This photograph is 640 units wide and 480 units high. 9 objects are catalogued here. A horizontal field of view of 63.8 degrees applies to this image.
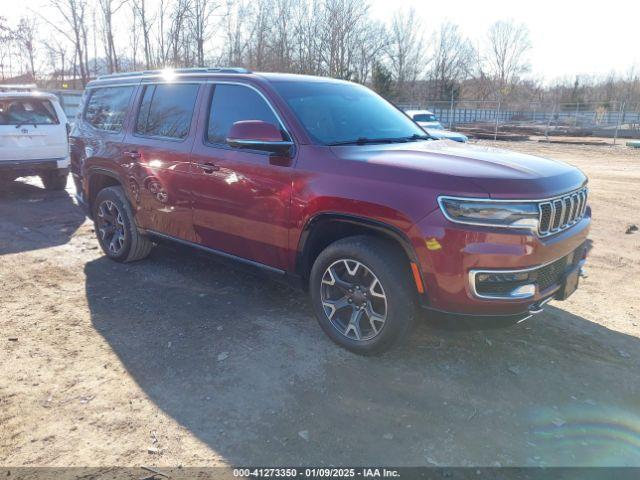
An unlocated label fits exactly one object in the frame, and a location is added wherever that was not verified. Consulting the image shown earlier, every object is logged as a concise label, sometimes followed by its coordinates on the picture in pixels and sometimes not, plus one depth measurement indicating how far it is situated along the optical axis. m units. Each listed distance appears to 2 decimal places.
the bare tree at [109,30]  28.79
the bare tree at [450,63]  59.66
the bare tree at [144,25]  29.63
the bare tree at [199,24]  29.69
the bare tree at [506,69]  65.25
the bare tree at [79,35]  29.83
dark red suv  3.07
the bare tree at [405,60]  54.12
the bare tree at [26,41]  32.53
